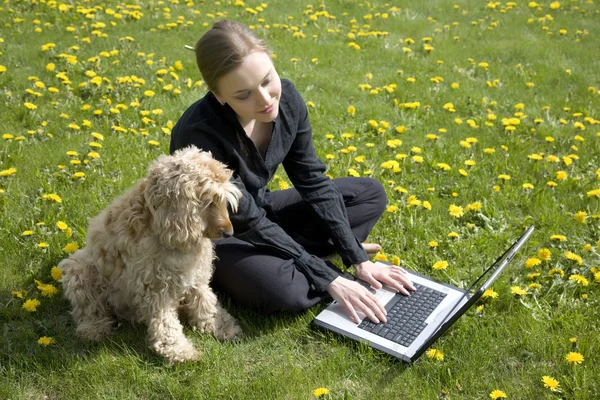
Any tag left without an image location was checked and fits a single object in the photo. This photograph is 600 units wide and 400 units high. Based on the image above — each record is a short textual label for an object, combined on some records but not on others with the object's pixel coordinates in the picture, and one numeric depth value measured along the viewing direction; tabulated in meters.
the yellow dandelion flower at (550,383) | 3.21
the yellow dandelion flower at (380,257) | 4.43
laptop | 3.57
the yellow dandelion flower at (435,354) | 3.48
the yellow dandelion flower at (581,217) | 4.73
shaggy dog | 3.13
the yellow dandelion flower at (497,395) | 3.16
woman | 3.45
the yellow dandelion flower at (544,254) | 4.27
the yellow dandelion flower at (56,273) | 4.04
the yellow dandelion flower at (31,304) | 3.79
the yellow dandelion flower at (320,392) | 3.21
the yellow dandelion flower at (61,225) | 4.44
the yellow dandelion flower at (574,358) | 3.34
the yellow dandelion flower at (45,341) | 3.55
